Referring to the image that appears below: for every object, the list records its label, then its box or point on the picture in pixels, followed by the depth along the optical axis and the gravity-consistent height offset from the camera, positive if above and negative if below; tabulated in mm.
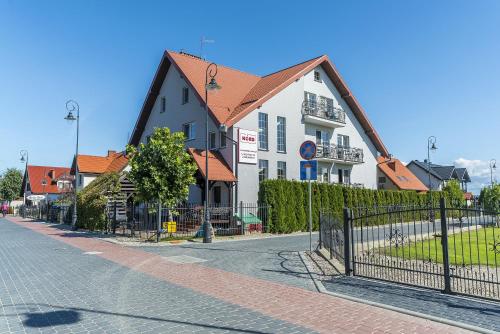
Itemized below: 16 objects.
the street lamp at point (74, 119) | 25953 +6090
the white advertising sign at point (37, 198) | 51419 +1202
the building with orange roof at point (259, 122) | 25797 +6508
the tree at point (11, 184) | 66500 +3996
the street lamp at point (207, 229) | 17672 -1080
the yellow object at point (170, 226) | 19391 -1054
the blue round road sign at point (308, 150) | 12721 +1826
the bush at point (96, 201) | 24516 +394
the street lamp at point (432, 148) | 37188 +5327
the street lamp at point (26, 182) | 64750 +4189
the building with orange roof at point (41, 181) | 64312 +4437
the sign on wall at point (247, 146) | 25438 +3922
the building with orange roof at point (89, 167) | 46906 +4910
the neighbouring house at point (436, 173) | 64812 +5475
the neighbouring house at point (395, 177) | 42844 +3076
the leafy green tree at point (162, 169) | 18641 +1777
